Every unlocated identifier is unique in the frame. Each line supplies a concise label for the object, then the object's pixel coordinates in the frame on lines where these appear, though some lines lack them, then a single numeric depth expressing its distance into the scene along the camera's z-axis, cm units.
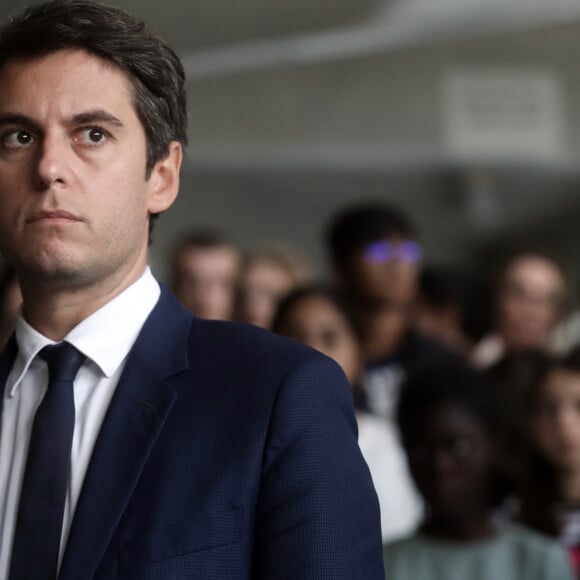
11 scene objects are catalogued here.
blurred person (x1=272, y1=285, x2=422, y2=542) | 609
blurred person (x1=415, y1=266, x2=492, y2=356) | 939
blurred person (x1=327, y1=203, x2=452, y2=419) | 713
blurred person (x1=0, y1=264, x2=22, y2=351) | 683
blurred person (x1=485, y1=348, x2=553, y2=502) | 623
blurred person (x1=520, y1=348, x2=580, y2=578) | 648
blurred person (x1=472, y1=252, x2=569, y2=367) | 826
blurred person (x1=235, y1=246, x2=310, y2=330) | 805
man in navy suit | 272
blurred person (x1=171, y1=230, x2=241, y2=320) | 818
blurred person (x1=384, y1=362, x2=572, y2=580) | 543
